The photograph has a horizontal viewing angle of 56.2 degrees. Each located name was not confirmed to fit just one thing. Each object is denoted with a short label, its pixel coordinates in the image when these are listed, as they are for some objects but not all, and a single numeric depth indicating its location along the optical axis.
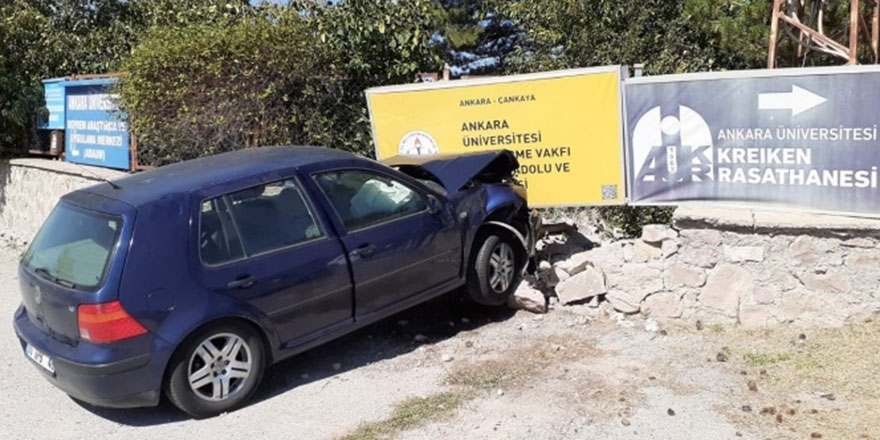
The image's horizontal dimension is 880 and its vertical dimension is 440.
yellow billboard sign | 7.04
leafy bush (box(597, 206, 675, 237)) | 7.95
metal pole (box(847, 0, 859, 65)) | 7.32
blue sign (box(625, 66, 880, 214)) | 5.80
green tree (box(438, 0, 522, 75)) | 24.83
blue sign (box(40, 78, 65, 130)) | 12.47
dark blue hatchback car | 4.95
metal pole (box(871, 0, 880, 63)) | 8.30
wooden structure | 7.46
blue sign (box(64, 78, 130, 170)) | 11.07
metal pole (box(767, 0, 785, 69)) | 7.87
